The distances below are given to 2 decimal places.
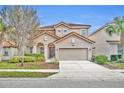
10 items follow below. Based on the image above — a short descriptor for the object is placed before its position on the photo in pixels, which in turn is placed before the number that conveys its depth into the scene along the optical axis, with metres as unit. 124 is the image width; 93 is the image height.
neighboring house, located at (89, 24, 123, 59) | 8.40
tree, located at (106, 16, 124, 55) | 8.02
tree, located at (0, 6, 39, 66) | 7.73
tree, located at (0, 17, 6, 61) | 8.05
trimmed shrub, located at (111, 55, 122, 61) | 7.98
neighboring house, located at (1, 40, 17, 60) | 7.98
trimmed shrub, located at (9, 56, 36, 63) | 7.98
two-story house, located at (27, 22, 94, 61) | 8.03
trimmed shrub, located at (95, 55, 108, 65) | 8.14
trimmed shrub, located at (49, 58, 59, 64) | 8.18
